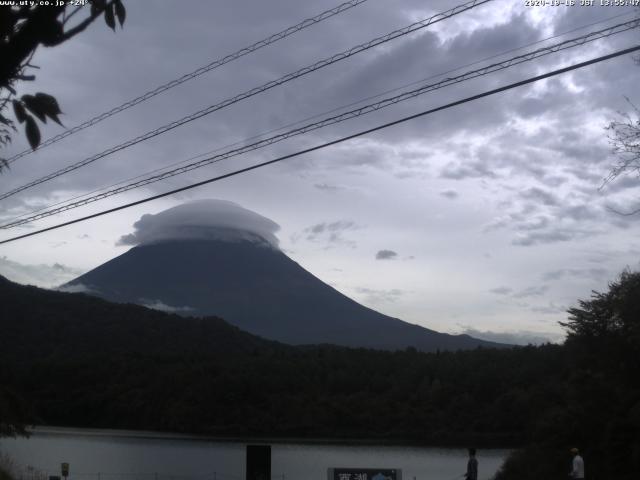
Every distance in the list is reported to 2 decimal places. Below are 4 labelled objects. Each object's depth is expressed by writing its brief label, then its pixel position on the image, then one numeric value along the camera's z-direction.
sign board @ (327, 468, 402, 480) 15.21
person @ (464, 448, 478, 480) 17.64
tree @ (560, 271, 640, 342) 20.48
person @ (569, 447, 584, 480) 15.62
